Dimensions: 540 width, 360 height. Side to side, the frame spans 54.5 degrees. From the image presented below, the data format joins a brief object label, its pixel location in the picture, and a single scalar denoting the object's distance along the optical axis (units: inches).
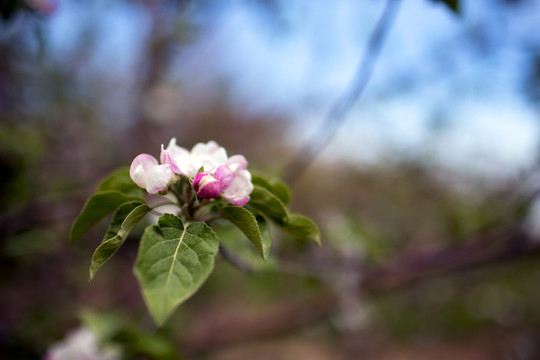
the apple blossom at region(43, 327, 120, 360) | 12.1
